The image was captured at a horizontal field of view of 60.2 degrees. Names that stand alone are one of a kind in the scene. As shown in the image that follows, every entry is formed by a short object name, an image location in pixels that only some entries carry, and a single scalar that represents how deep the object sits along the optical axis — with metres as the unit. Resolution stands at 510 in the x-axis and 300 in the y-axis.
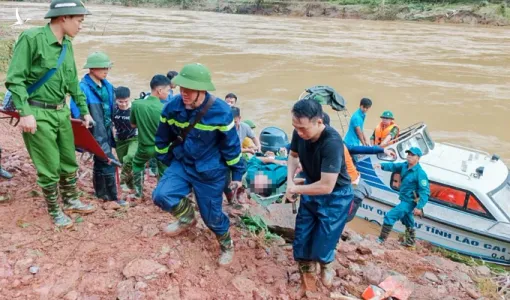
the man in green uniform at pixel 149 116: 4.87
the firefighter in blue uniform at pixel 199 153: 3.28
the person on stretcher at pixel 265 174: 5.96
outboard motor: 8.09
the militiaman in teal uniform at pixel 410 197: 6.20
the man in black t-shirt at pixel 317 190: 3.16
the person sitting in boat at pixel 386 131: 8.37
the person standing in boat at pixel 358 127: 8.12
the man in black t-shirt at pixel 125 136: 5.25
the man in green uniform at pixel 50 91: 3.28
